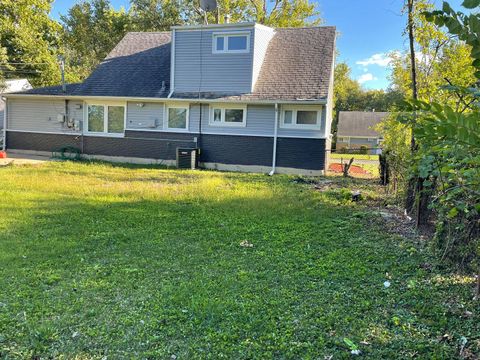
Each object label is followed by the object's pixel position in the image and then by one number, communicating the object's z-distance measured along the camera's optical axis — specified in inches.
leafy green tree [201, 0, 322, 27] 1011.9
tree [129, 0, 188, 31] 1098.7
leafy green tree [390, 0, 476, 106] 234.5
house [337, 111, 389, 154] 1731.1
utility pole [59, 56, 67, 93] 612.5
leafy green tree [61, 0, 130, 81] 1130.0
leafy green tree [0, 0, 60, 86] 903.7
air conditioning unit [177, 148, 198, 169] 529.0
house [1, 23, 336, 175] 520.1
